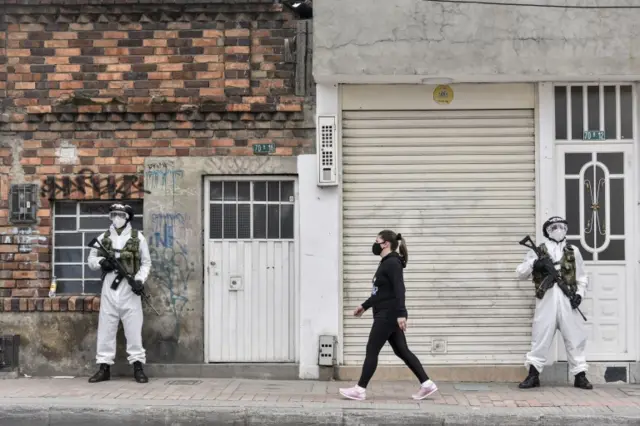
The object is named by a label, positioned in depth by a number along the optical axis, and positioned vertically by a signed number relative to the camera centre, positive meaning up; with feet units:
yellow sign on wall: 30.07 +5.46
